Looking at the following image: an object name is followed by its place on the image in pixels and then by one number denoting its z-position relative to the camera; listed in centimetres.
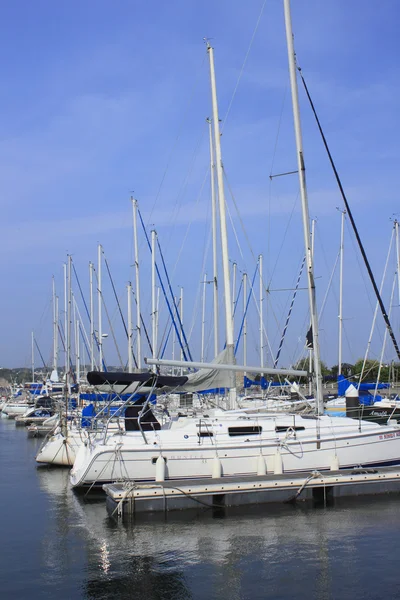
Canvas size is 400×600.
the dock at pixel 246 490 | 1739
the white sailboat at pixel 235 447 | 1961
